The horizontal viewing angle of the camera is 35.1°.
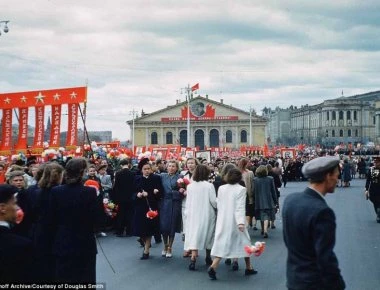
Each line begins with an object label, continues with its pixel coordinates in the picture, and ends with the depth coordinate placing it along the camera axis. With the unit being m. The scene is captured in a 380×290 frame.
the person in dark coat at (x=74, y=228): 5.73
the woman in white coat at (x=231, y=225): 8.79
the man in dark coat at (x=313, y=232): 3.96
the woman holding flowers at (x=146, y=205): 10.47
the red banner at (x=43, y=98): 17.91
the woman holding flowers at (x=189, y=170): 10.97
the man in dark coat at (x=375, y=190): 15.29
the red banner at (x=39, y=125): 18.38
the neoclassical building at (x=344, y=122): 133.88
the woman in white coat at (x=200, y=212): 9.52
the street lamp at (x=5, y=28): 22.50
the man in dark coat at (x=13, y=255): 3.69
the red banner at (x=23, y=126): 18.06
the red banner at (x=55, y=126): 18.33
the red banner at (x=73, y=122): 18.41
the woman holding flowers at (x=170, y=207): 10.73
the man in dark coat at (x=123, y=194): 13.88
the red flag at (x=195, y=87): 50.19
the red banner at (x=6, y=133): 17.33
